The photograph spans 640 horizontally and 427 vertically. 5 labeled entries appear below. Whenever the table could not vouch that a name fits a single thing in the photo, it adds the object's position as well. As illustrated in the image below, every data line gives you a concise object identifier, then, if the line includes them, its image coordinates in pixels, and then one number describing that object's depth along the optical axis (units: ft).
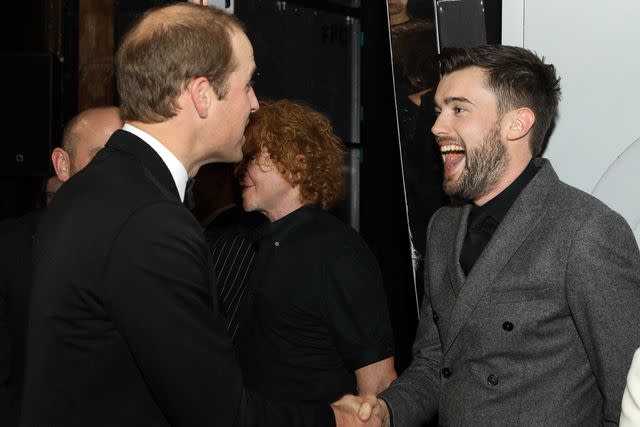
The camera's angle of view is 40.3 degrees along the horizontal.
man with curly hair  8.10
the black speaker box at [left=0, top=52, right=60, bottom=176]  13.94
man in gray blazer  6.05
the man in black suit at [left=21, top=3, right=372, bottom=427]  4.89
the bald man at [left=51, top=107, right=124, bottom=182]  9.49
